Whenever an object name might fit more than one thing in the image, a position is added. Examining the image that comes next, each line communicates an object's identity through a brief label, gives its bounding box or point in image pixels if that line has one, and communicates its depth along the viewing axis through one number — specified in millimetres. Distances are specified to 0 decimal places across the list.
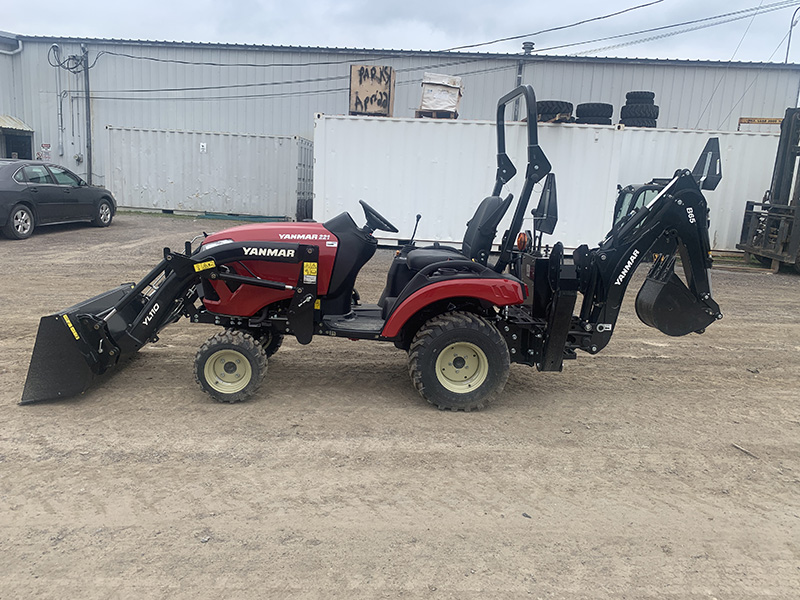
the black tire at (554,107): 11578
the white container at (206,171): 18281
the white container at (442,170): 11539
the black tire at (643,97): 14578
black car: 11320
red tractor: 4105
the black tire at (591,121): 12355
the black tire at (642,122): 13766
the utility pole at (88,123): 20003
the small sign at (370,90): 11898
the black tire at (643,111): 13719
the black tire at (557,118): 11445
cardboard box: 11602
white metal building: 19859
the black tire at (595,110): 12367
